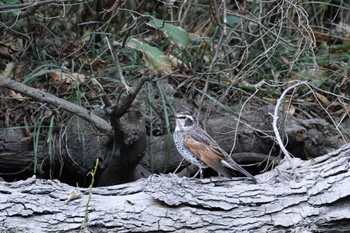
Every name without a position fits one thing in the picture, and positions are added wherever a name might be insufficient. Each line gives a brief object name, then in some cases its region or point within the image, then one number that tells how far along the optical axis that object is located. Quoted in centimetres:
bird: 1200
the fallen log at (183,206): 991
